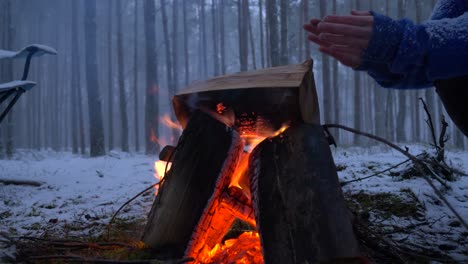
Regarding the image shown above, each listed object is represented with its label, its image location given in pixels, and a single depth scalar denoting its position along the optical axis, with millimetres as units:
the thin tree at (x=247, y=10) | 17886
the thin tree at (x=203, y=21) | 22000
